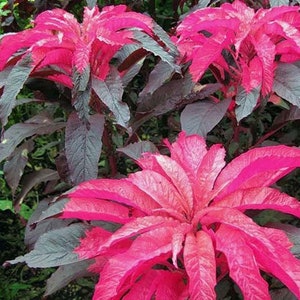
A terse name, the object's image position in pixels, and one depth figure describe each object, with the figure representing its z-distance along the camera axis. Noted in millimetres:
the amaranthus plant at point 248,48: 1078
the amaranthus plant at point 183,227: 782
